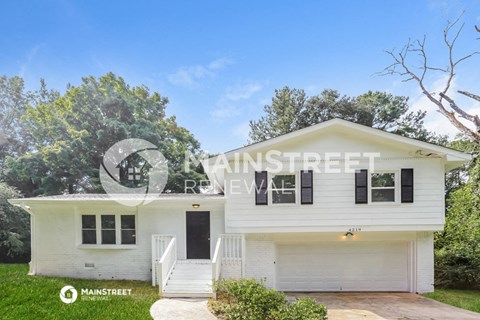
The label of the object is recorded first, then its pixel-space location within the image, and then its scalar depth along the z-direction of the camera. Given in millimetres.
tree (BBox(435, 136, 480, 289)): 9820
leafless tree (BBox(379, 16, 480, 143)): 11781
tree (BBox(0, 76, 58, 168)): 23188
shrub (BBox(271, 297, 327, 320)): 5750
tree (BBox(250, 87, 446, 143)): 21297
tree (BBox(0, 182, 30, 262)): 14359
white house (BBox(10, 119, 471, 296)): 8656
